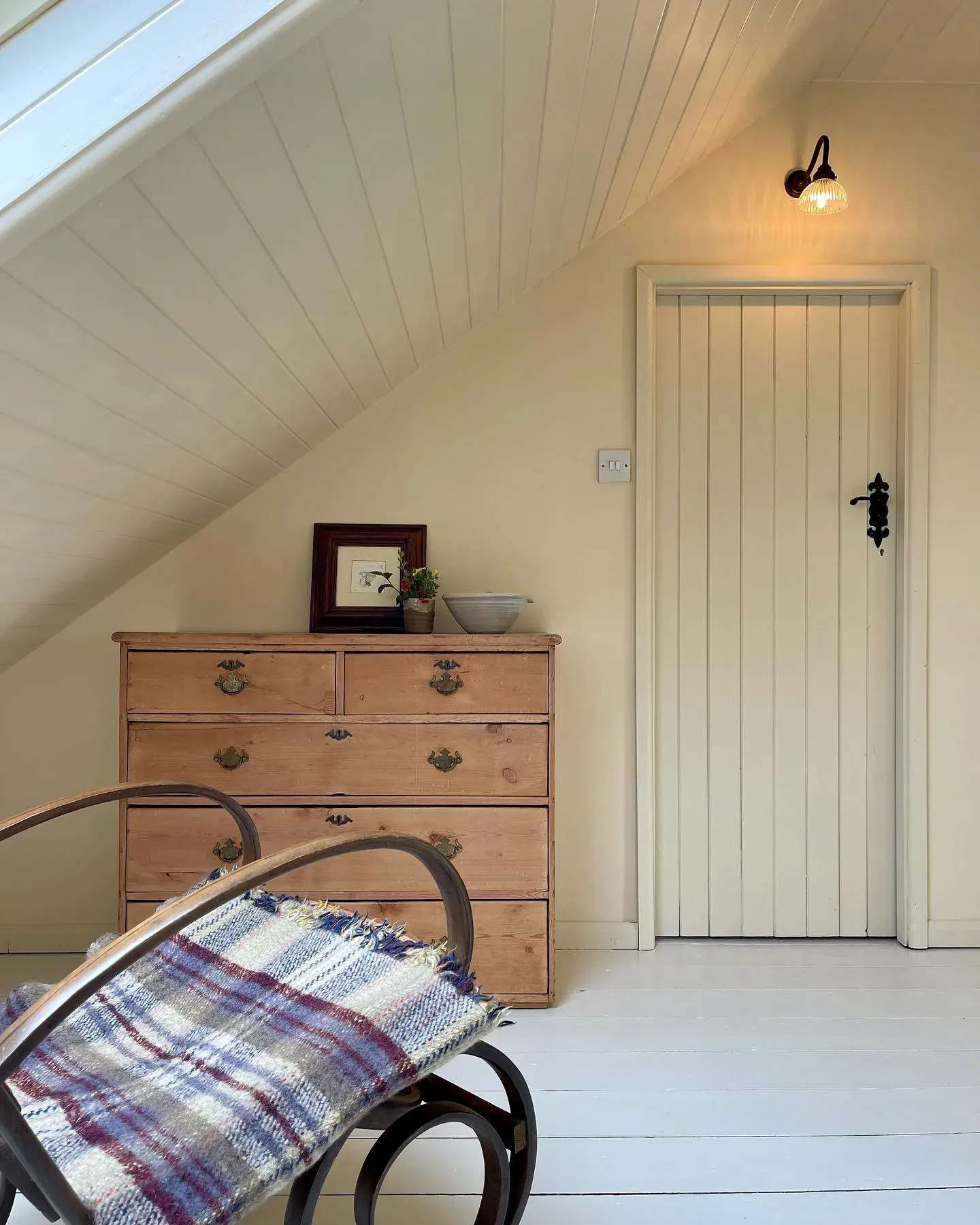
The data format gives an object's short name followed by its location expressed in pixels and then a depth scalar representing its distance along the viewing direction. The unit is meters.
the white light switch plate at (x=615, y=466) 2.65
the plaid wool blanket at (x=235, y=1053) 0.97
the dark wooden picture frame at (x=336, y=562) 2.56
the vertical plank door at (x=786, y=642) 2.71
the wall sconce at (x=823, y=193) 2.52
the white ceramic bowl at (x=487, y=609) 2.36
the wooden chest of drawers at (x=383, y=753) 2.22
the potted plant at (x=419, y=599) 2.42
